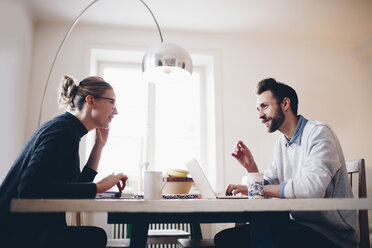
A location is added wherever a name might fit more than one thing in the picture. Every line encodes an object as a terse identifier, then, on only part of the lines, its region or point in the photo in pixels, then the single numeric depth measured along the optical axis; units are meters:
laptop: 1.44
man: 1.29
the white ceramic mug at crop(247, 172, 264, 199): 1.25
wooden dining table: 0.76
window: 3.56
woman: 1.02
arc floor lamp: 1.80
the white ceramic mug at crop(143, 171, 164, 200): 1.16
